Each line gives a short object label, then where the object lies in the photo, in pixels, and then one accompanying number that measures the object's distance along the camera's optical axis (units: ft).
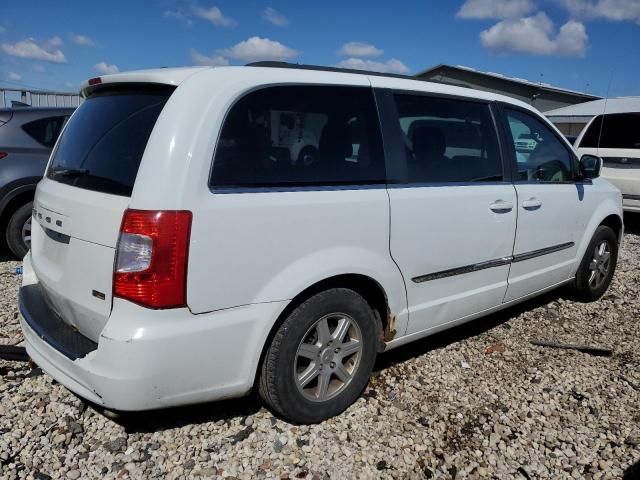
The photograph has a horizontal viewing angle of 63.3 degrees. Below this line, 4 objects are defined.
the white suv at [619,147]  24.73
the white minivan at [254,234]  6.83
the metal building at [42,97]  41.06
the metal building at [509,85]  87.35
